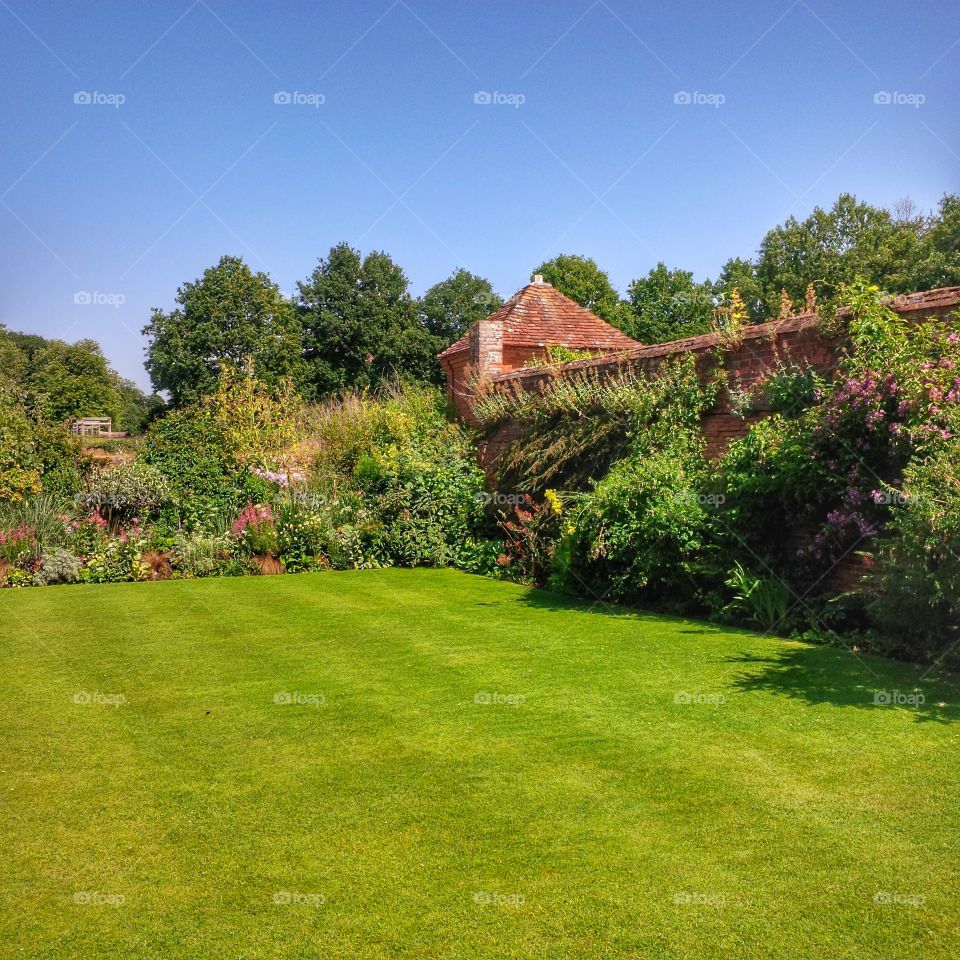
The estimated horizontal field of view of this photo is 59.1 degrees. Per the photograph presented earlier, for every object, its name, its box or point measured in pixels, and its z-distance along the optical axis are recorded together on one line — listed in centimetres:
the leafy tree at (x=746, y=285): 4544
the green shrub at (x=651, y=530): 953
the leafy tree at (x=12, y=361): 6078
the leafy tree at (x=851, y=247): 3812
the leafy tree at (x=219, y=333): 4869
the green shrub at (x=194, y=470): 1558
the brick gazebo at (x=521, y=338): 1836
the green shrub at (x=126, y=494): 1525
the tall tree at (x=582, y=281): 4978
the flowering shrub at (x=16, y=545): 1381
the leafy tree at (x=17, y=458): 1490
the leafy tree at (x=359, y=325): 5419
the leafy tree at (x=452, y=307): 5947
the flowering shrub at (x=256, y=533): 1494
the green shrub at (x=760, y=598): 873
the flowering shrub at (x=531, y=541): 1283
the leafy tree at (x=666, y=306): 4506
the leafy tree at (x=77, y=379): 6138
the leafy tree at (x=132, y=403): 7450
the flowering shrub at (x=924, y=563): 654
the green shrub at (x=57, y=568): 1368
